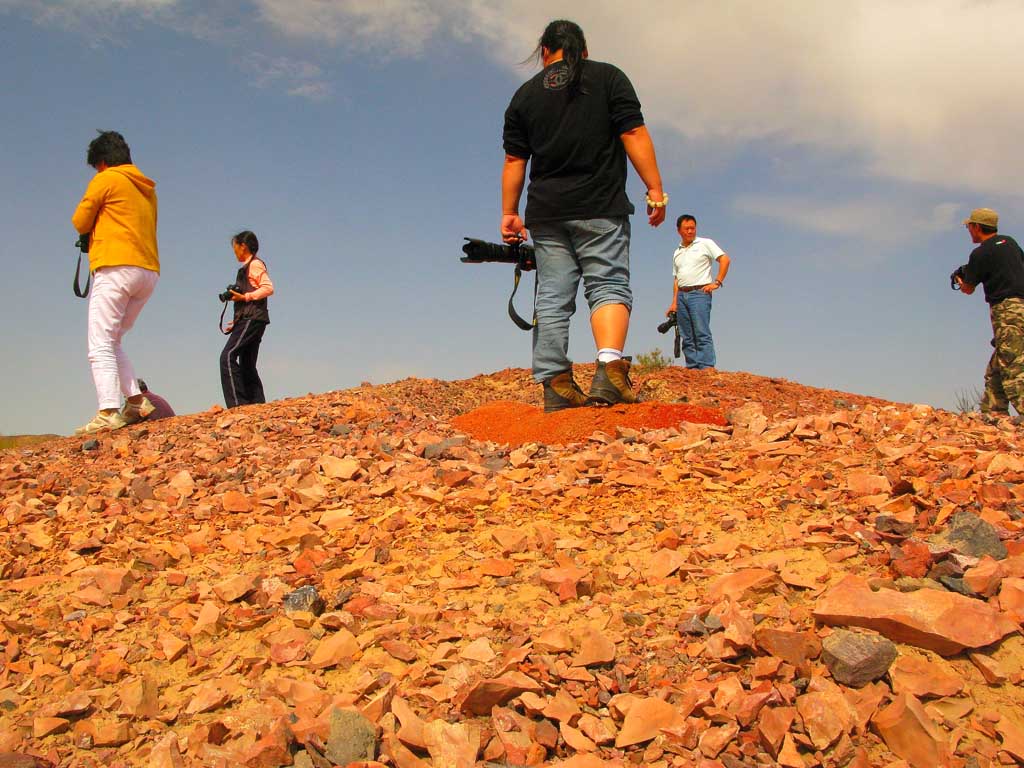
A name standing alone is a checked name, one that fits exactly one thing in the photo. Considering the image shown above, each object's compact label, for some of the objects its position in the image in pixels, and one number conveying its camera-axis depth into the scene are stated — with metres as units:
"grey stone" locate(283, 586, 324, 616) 2.56
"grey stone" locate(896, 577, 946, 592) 2.26
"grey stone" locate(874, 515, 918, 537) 2.58
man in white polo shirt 9.24
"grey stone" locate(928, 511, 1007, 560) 2.45
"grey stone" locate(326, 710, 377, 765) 1.89
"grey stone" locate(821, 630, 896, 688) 1.97
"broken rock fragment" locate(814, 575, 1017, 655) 2.03
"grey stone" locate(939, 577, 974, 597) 2.24
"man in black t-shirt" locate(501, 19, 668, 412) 4.69
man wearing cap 7.61
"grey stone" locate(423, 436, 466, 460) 4.23
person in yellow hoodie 6.33
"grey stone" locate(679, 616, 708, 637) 2.16
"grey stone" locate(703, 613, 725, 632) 2.16
